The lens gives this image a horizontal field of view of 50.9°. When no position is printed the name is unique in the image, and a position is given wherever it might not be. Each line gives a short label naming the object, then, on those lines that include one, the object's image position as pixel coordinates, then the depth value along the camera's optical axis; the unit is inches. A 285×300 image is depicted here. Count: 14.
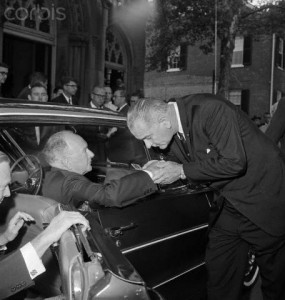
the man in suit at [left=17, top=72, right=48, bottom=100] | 190.6
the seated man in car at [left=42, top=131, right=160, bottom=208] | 74.4
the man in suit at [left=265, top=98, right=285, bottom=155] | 108.6
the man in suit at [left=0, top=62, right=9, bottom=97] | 171.4
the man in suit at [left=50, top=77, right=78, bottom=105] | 207.0
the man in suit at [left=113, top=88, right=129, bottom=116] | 247.4
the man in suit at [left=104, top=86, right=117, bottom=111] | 249.1
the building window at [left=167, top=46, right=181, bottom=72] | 703.5
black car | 72.5
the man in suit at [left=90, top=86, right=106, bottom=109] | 214.3
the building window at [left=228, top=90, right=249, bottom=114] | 768.1
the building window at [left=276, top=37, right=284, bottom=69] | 777.0
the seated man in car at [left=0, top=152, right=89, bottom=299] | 52.2
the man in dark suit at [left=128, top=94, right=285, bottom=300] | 75.2
